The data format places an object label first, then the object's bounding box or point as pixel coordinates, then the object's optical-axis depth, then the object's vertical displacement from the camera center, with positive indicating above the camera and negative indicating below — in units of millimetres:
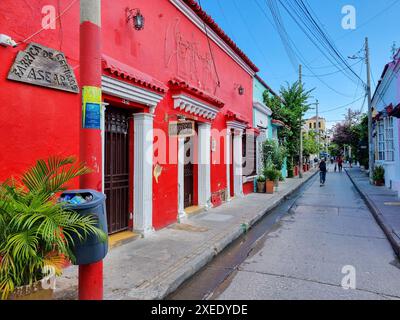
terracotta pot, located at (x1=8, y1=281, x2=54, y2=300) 2543 -1139
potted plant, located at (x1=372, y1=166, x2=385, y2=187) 17047 -935
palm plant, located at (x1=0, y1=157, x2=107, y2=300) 2467 -642
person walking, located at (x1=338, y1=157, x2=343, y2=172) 33675 -316
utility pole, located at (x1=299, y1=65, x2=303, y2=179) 23073 +11
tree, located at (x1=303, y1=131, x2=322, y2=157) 28700 +1663
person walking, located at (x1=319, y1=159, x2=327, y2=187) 18625 -608
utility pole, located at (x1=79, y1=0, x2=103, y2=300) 2986 +709
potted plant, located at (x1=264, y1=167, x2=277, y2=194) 13789 -790
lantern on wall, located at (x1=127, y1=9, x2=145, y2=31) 5865 +2910
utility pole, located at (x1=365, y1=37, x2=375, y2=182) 18625 +1770
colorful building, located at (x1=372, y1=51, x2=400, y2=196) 13703 +1767
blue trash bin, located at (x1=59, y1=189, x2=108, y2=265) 2723 -500
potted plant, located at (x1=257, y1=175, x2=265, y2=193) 14000 -1067
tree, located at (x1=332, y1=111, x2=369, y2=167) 25219 +2865
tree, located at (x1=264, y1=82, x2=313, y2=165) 20191 +3521
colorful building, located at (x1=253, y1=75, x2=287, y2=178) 15016 +2475
